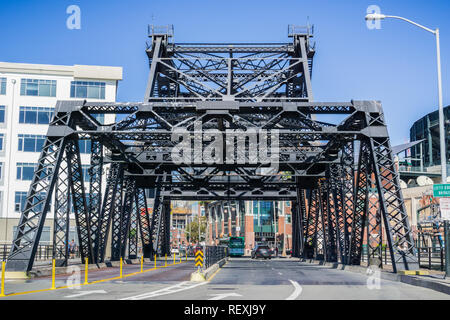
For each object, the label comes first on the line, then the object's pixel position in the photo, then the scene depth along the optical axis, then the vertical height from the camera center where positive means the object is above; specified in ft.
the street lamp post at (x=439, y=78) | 65.77 +18.86
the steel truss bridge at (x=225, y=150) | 86.02 +14.16
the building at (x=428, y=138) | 295.07 +47.71
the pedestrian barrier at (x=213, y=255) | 92.65 -6.62
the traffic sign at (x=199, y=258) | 74.79 -4.83
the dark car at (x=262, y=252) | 223.18 -11.80
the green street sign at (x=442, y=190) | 66.85 +4.08
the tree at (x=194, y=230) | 435.12 -5.64
